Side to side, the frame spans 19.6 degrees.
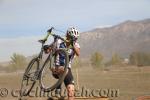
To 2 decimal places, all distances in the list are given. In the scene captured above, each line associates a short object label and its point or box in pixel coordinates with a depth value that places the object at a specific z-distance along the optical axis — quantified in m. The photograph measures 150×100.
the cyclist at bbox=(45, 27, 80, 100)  10.20
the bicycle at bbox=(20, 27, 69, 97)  10.39
